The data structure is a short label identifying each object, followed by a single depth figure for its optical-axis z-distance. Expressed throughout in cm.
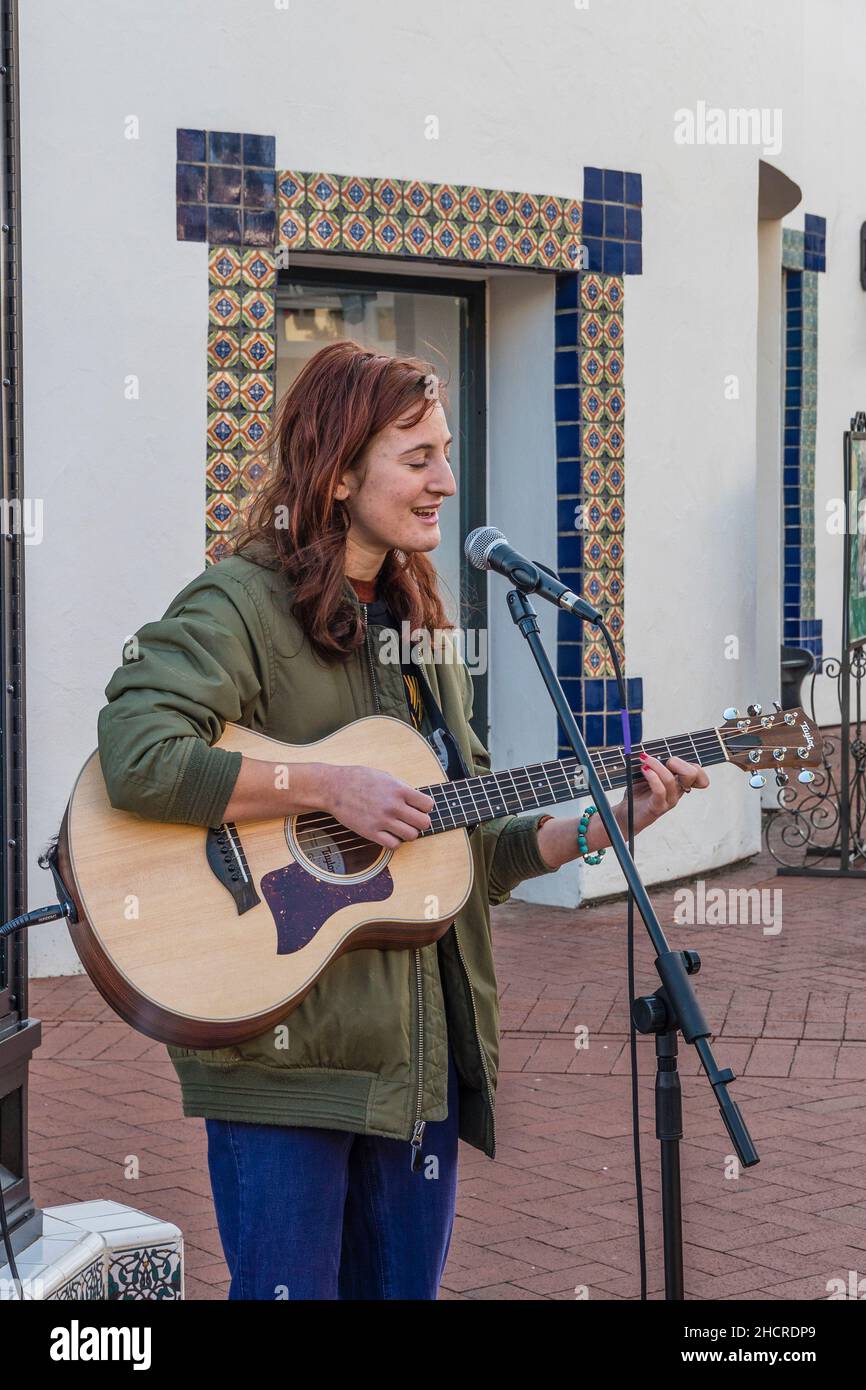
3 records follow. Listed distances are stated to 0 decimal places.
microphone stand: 228
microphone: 259
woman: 254
